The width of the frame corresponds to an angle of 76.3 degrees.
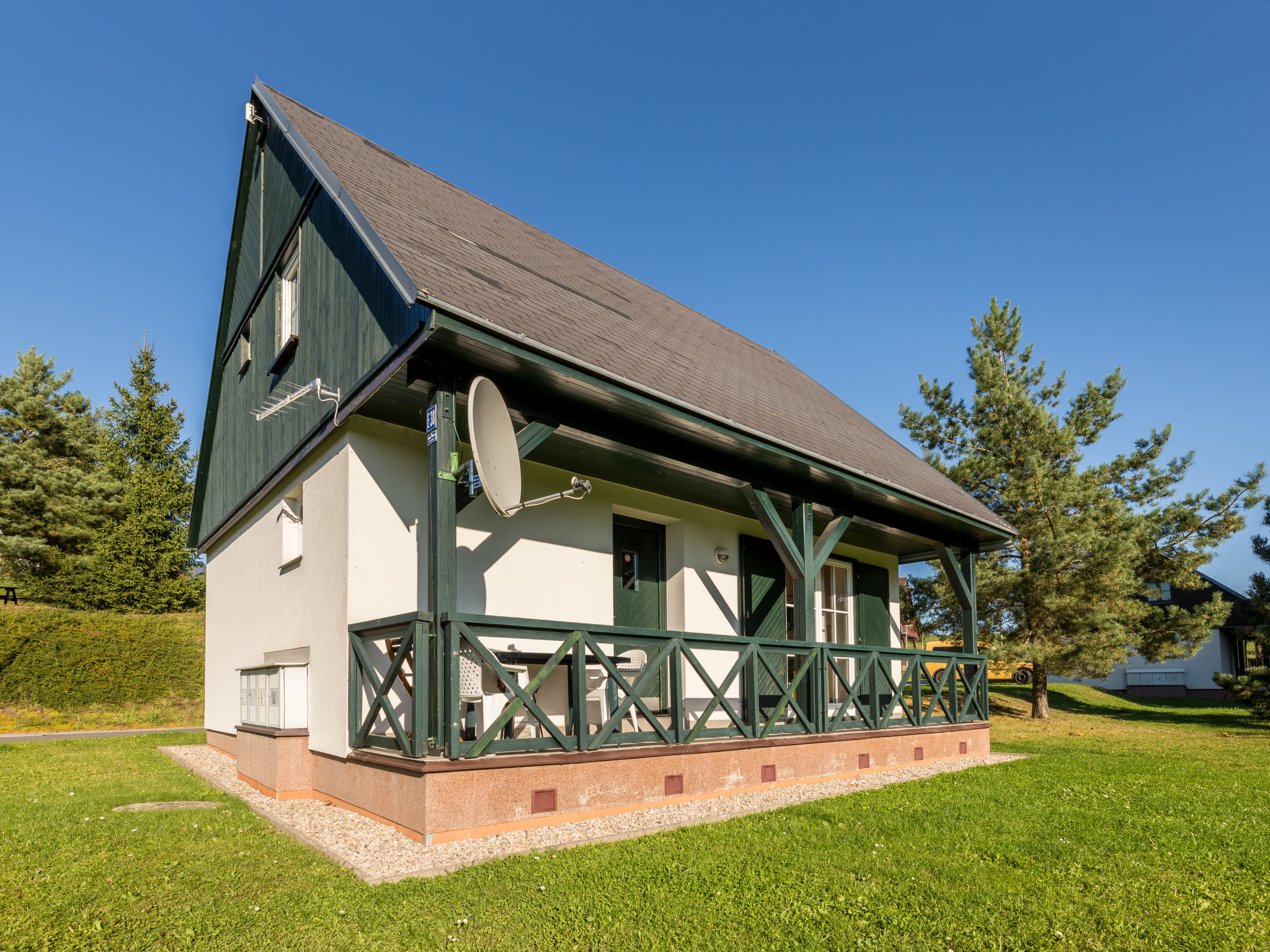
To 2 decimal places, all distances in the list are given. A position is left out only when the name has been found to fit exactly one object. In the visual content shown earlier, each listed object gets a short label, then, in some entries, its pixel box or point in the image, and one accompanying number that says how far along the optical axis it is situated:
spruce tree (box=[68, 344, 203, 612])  21.62
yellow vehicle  15.95
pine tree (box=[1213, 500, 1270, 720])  15.72
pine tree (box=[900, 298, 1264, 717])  15.23
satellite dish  5.05
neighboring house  28.92
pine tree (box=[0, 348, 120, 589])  23.64
